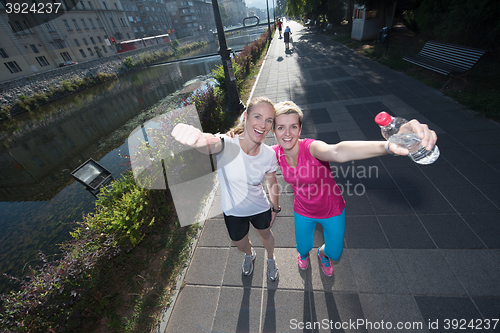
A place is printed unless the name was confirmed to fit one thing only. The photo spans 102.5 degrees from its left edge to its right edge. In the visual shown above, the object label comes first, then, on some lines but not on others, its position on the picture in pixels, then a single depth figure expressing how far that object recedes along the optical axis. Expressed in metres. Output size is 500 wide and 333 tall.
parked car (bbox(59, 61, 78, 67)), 32.67
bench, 6.38
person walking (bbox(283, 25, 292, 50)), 19.32
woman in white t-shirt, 1.93
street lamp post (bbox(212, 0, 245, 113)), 7.01
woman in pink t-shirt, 1.77
